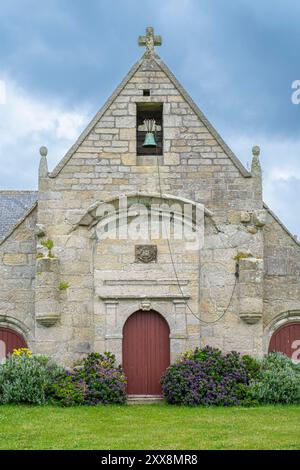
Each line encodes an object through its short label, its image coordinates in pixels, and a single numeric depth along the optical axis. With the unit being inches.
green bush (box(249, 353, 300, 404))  624.4
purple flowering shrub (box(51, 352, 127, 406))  618.8
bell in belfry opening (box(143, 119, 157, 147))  680.4
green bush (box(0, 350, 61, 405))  609.0
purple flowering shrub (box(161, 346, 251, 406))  620.1
